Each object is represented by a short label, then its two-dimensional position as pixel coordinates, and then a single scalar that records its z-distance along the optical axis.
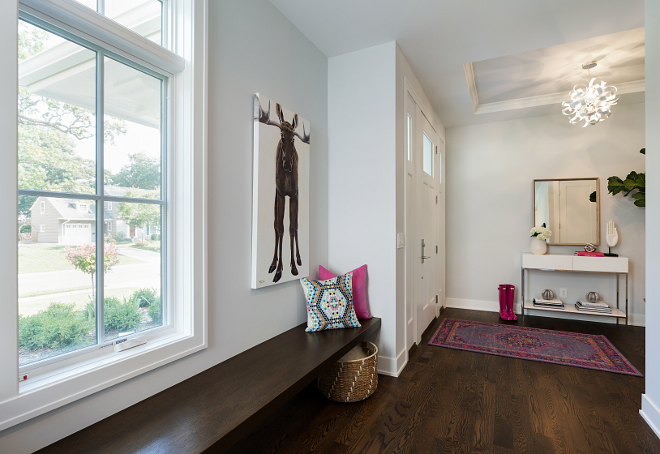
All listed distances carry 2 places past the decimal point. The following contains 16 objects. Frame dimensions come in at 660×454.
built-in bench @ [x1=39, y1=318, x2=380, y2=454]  1.18
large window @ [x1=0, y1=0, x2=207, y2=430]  1.14
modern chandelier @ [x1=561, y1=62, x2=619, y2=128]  3.17
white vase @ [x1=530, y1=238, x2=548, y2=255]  4.32
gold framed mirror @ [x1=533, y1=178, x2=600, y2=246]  4.20
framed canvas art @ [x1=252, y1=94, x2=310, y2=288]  2.07
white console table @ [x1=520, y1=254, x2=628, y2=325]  3.88
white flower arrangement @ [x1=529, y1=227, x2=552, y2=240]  4.22
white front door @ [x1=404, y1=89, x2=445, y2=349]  2.96
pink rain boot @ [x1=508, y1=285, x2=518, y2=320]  4.30
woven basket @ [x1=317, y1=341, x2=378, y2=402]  2.19
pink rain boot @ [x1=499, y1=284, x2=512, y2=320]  4.30
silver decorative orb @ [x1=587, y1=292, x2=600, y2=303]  4.12
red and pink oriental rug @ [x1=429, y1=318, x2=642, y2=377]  2.93
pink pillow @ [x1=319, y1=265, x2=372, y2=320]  2.65
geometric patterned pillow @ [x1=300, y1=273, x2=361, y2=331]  2.41
